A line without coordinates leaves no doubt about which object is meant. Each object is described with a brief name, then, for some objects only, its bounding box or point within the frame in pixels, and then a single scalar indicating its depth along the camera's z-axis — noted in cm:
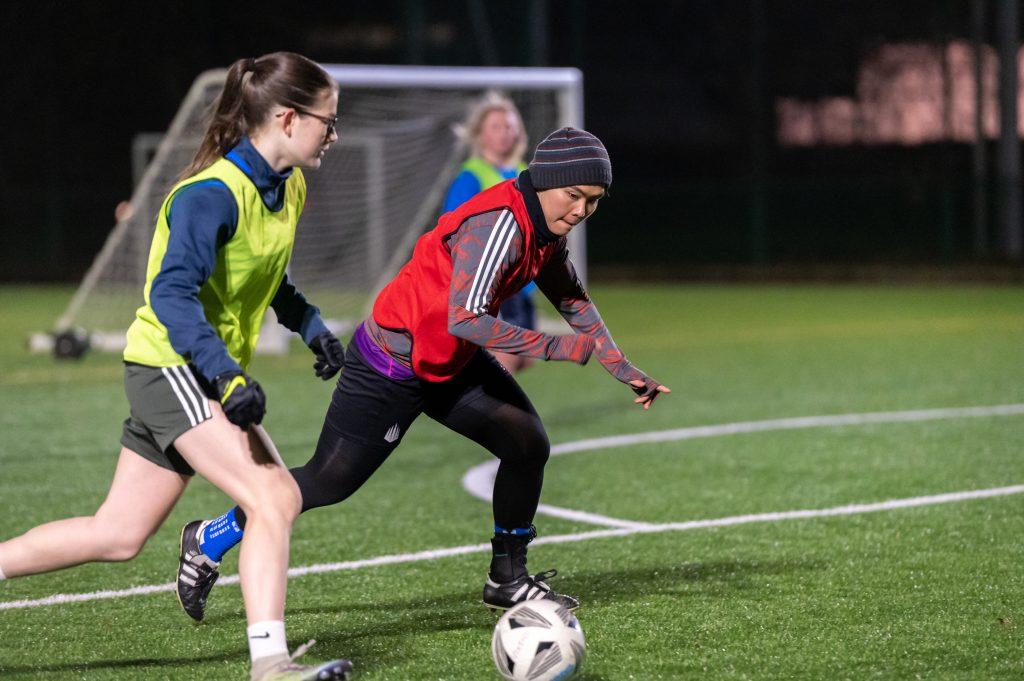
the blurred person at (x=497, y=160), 1691
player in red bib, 894
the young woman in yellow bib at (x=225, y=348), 777
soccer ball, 836
